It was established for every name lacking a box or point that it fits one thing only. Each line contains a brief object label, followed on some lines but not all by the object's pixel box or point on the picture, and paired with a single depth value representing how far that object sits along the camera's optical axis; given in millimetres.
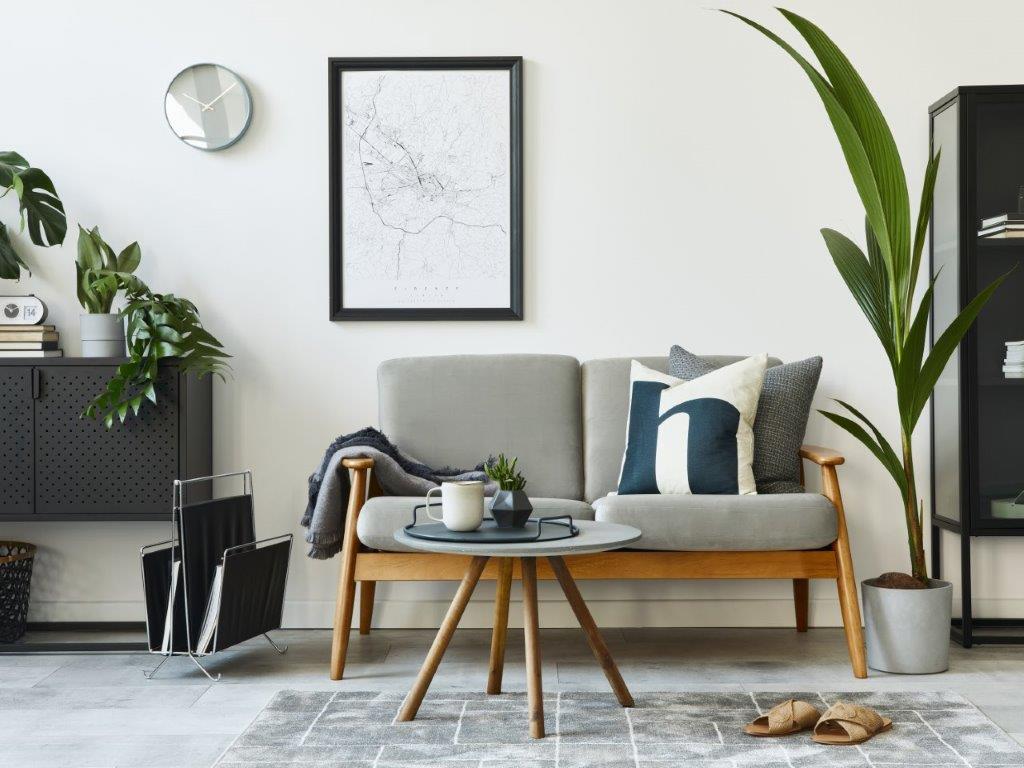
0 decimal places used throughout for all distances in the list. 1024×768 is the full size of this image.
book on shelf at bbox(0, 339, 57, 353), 3279
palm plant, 2805
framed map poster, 3504
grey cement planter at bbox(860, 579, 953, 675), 2830
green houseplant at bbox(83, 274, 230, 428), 3063
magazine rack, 2863
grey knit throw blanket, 2906
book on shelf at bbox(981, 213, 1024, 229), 3252
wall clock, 3496
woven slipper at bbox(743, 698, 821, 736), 2256
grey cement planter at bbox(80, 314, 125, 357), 3268
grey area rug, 2123
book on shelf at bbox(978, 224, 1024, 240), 3250
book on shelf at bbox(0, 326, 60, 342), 3279
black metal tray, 2232
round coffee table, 2191
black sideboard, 3168
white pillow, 2988
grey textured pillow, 3150
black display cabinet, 3230
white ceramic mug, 2344
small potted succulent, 2365
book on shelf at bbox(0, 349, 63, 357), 3270
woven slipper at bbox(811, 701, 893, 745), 2211
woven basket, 3229
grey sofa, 2773
